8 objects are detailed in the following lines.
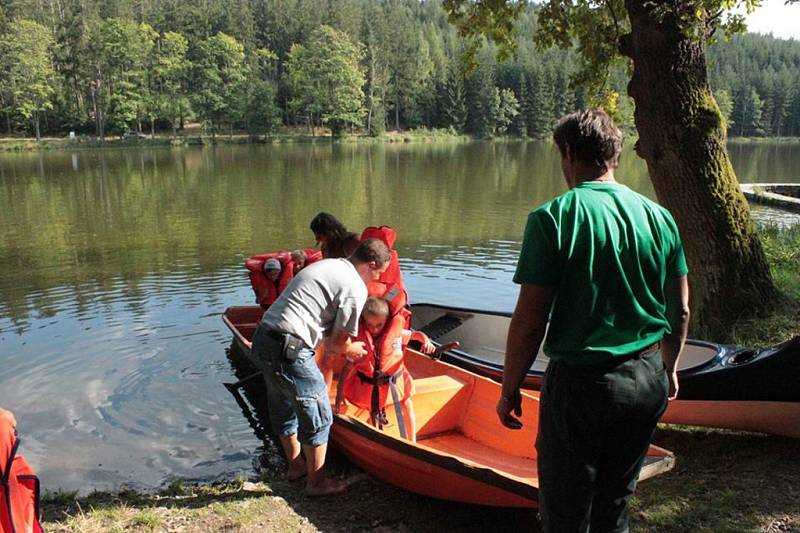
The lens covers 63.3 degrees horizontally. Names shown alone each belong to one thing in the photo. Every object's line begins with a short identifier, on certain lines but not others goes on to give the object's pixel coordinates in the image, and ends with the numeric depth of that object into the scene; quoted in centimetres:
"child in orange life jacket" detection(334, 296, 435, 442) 491
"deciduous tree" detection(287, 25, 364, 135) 6869
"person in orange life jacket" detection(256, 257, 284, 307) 687
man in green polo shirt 231
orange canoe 385
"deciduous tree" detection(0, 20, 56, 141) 5566
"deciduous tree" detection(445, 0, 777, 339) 622
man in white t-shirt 407
